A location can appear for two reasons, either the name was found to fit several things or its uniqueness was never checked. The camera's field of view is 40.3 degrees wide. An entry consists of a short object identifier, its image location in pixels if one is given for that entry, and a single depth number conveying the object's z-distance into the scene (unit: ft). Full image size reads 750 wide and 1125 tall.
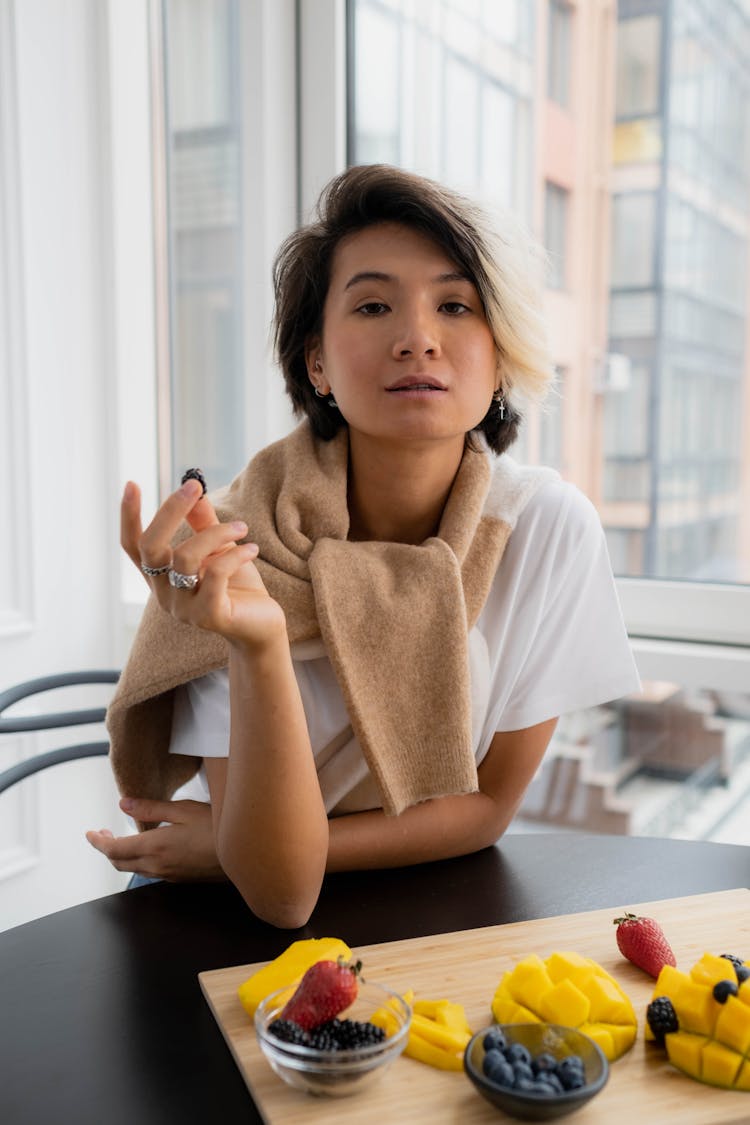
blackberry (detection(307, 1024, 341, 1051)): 2.35
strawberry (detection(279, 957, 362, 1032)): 2.44
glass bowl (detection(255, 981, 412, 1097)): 2.32
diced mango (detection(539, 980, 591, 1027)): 2.54
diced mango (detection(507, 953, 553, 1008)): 2.62
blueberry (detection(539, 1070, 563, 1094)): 2.24
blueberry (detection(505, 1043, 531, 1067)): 2.30
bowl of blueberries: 2.21
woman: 3.87
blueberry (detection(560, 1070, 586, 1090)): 2.23
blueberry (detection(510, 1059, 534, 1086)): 2.25
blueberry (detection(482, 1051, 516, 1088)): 2.25
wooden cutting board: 2.33
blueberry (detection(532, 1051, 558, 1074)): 2.29
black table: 2.48
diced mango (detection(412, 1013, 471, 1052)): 2.52
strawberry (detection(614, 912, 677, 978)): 2.91
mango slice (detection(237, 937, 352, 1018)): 2.76
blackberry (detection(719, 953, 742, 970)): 2.71
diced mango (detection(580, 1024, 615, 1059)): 2.48
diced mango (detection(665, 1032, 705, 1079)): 2.43
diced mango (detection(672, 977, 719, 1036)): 2.48
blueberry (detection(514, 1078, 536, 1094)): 2.22
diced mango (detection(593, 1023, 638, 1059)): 2.51
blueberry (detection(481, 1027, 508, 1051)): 2.34
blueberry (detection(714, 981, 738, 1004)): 2.47
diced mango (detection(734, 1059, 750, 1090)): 2.40
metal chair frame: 5.23
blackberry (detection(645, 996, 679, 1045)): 2.53
